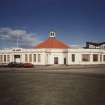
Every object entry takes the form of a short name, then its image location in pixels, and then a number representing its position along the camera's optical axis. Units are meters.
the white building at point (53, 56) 35.33
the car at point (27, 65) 30.94
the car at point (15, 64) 31.56
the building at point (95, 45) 45.97
